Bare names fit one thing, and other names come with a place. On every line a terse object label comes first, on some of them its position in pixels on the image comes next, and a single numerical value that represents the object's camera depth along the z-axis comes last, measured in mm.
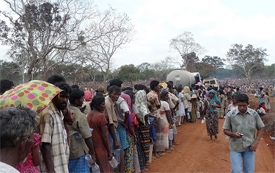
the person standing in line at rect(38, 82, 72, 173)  2434
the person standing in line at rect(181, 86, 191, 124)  11289
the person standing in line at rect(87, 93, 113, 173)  3680
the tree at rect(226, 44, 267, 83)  44906
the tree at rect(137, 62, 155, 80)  47206
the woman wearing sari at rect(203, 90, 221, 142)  7902
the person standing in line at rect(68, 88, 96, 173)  3035
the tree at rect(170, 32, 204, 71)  41875
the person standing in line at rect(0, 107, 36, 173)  1393
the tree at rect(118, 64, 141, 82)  39875
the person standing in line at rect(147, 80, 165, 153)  6211
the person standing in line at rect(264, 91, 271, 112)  15484
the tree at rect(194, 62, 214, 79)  48219
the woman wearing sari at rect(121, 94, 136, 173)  4684
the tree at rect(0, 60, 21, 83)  22484
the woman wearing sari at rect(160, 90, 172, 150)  6535
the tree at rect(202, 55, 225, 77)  66125
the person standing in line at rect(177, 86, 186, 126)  10734
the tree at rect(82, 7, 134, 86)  21781
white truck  18750
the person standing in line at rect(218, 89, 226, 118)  12766
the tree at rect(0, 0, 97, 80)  13125
